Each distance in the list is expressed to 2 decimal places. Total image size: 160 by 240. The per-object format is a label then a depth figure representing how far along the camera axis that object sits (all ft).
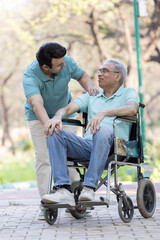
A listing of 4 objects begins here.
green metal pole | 49.98
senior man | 19.12
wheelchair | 19.07
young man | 20.73
